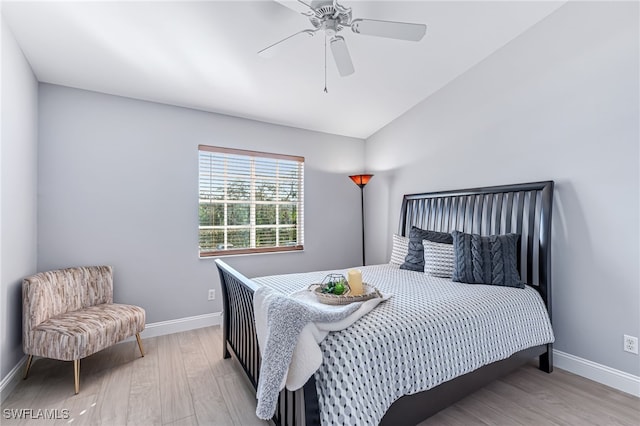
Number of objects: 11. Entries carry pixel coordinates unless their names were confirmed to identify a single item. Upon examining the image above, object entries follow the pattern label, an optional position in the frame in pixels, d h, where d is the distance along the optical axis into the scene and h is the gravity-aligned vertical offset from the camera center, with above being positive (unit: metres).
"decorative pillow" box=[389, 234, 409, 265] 3.35 -0.38
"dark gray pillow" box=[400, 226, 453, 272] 3.02 -0.30
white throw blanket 1.35 -0.58
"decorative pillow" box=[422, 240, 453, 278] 2.71 -0.40
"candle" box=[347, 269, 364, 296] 1.92 -0.43
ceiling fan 1.80 +1.15
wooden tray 1.80 -0.50
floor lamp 4.17 +0.48
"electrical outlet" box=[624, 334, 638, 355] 2.17 -0.92
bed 1.53 -0.57
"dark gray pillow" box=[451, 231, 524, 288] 2.44 -0.37
